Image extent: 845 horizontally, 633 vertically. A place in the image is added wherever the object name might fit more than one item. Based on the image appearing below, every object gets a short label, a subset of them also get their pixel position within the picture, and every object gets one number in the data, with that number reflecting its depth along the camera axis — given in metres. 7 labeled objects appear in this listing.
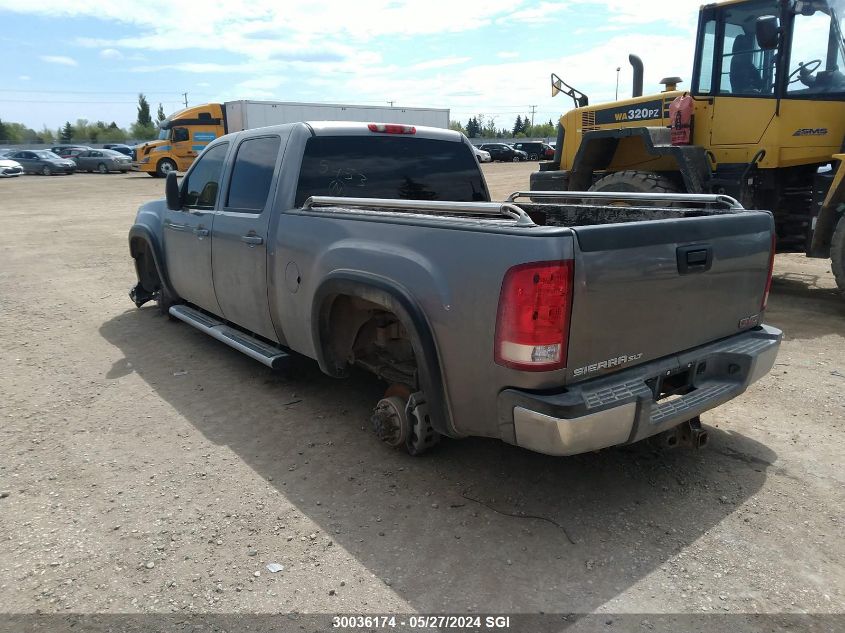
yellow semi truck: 26.20
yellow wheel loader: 6.57
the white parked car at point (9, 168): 36.28
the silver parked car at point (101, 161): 38.59
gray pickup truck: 2.69
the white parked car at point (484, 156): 41.02
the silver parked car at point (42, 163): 37.75
